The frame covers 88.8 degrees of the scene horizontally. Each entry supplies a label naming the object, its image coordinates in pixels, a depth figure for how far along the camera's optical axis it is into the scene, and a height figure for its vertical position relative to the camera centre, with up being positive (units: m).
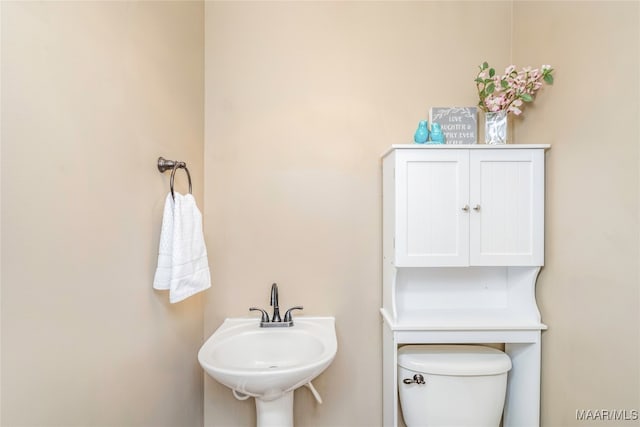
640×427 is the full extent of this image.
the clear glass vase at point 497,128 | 1.53 +0.39
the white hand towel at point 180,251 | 1.18 -0.15
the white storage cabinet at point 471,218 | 1.40 -0.03
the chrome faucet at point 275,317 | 1.59 -0.52
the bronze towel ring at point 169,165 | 1.24 +0.17
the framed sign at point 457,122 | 1.61 +0.44
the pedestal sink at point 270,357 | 1.16 -0.61
